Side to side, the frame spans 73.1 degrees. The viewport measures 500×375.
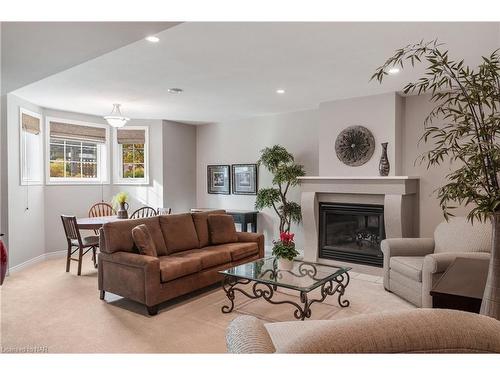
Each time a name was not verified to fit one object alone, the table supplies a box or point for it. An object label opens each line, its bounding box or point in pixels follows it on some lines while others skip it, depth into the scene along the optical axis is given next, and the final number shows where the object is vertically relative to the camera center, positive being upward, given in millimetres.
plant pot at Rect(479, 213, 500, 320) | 1450 -436
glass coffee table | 2887 -881
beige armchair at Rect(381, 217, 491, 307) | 3150 -750
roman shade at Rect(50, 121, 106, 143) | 5737 +882
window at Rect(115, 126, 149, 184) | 6555 +522
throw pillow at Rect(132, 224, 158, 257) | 3486 -618
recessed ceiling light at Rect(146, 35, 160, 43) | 2785 +1193
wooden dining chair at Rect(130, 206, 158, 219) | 6016 -583
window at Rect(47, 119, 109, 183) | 5766 +532
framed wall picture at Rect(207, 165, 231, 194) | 6777 +55
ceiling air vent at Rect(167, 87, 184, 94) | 4410 +1211
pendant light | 4891 +892
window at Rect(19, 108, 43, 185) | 5008 +528
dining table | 4484 -560
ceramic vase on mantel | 4516 +243
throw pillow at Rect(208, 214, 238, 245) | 4516 -651
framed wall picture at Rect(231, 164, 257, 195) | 6387 +71
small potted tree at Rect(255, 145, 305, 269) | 5332 -2
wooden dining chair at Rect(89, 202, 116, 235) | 5899 -500
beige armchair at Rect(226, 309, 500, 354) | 939 -432
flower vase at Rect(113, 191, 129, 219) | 4977 -339
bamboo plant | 1370 +72
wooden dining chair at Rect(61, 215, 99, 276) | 4539 -810
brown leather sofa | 3230 -838
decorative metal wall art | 4742 +527
